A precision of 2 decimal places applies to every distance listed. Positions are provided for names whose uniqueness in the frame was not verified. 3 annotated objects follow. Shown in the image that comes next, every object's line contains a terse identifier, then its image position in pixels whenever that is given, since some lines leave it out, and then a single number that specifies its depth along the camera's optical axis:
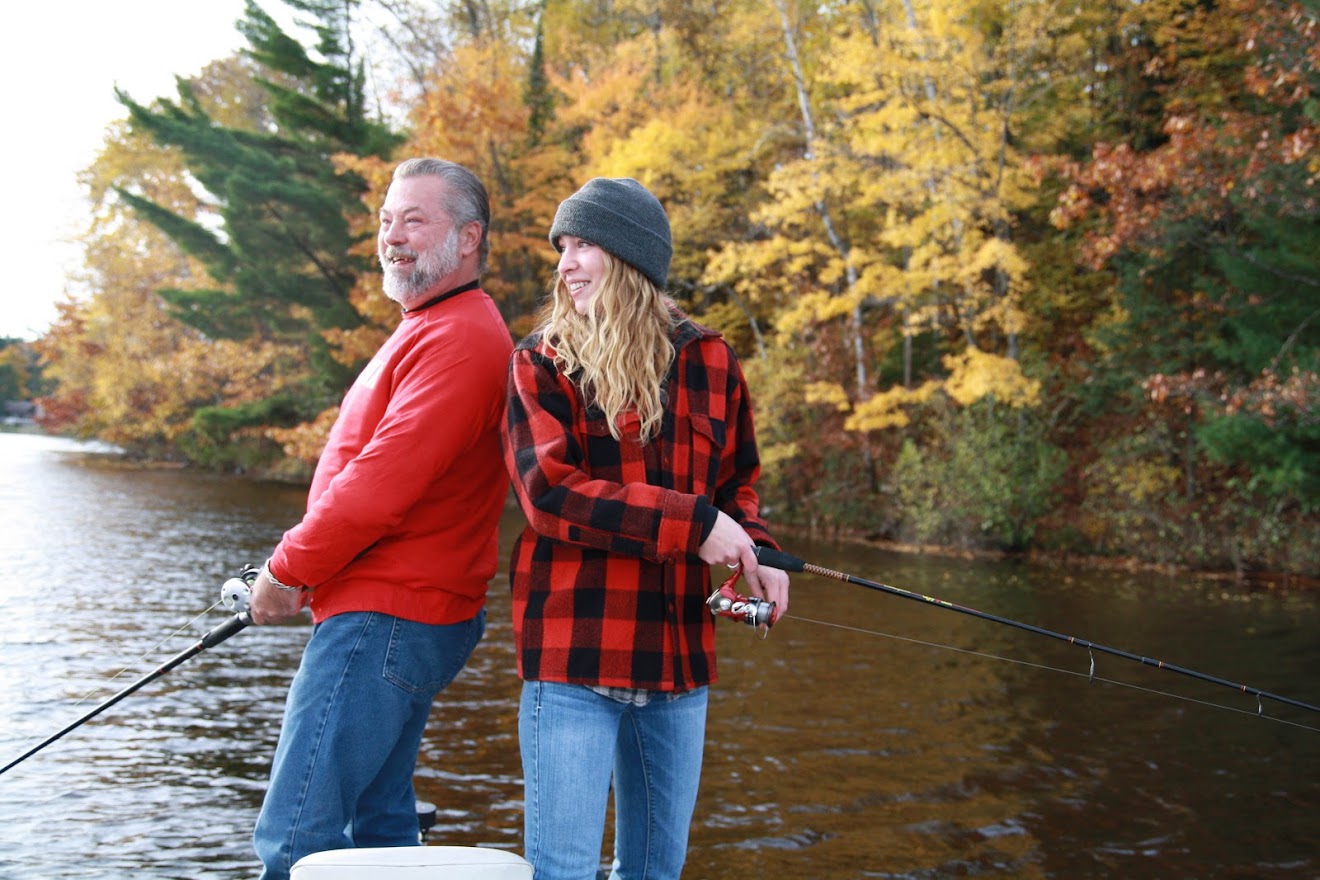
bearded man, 2.43
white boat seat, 2.09
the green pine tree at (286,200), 24.02
